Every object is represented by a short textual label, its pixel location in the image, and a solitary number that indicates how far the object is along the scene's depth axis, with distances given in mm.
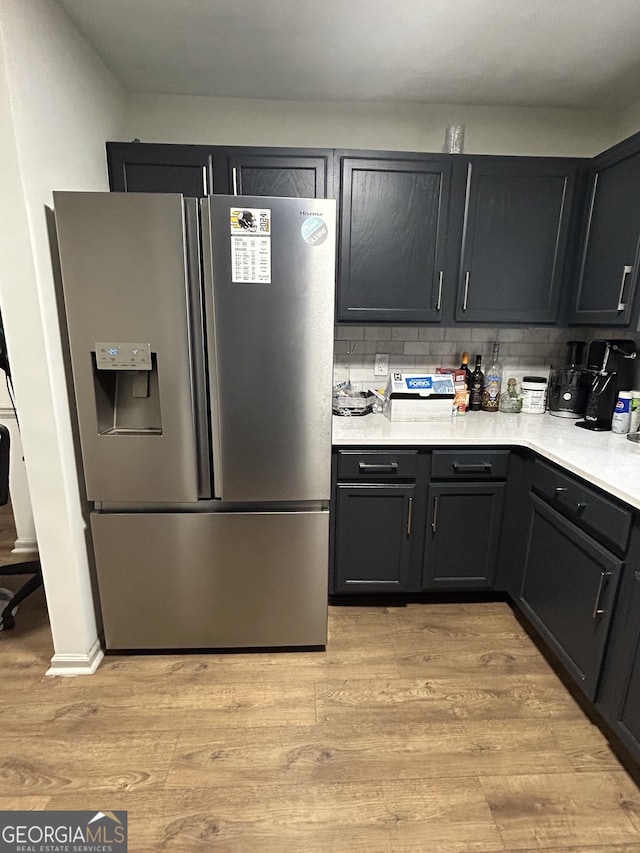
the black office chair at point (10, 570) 1892
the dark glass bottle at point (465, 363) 2413
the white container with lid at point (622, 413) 1942
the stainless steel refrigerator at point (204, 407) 1441
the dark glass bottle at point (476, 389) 2447
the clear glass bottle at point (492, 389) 2424
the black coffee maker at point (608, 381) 1990
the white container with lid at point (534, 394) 2328
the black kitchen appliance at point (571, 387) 2268
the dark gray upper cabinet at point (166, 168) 1936
